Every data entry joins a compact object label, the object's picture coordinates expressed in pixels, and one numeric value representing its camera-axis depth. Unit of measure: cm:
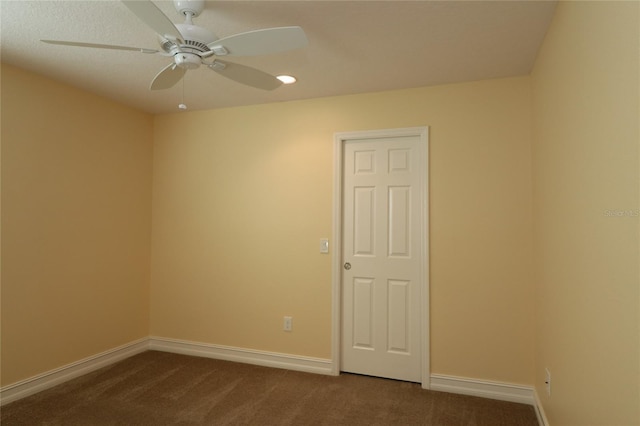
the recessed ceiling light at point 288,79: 290
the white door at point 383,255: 312
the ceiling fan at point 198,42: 156
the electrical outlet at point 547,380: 222
